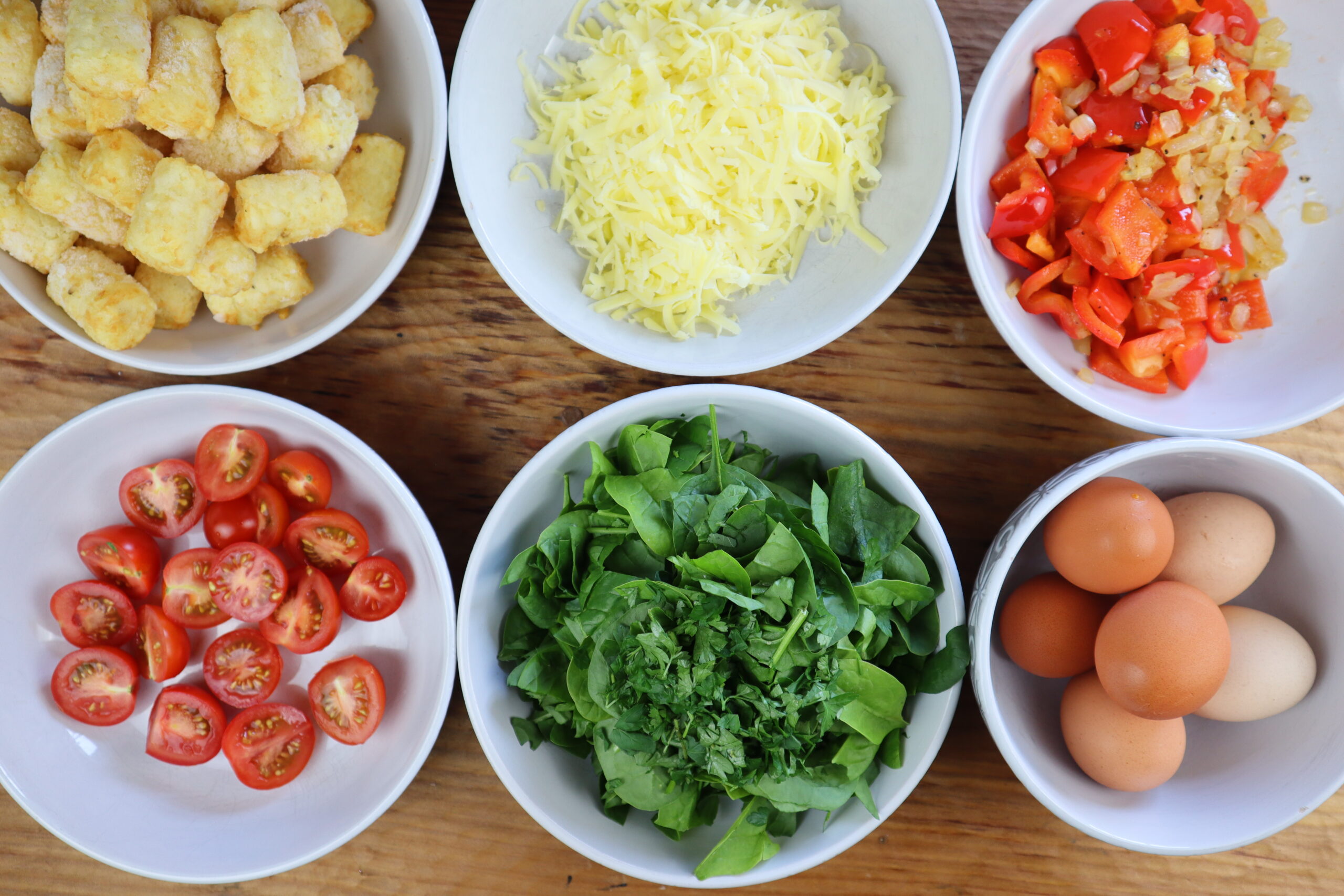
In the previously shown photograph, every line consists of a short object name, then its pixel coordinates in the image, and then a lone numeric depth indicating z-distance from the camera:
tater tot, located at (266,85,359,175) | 0.73
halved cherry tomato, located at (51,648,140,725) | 0.77
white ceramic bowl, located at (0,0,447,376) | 0.73
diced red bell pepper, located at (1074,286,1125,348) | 0.73
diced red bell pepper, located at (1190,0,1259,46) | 0.73
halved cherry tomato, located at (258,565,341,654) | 0.76
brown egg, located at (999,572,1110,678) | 0.73
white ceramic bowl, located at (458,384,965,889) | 0.72
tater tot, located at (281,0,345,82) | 0.72
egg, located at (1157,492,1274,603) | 0.73
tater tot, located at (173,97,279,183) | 0.73
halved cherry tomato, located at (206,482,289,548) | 0.77
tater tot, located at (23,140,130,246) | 0.72
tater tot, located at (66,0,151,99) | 0.69
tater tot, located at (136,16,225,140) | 0.71
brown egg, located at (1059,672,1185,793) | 0.72
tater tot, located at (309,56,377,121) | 0.74
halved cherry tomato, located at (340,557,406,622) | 0.76
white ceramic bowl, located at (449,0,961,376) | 0.73
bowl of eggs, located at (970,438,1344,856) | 0.71
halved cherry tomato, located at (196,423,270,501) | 0.75
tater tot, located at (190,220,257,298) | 0.73
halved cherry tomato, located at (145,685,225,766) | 0.77
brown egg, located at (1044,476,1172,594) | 0.71
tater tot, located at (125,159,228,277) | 0.71
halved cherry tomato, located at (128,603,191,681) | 0.76
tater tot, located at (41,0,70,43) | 0.72
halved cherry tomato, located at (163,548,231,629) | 0.77
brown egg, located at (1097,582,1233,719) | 0.70
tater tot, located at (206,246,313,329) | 0.74
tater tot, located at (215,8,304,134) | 0.71
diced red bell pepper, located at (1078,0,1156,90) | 0.72
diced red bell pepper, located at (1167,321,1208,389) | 0.74
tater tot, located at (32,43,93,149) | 0.72
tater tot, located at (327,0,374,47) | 0.74
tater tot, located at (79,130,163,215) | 0.72
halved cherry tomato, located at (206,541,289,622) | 0.75
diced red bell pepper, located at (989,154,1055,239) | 0.73
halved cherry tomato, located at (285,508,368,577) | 0.76
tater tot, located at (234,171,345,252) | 0.72
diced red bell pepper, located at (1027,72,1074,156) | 0.73
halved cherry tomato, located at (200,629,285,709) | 0.76
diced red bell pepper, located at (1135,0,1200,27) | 0.73
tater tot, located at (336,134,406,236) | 0.74
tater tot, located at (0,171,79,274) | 0.73
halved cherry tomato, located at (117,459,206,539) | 0.77
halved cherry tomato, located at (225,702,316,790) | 0.76
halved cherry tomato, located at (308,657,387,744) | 0.76
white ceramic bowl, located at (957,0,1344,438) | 0.72
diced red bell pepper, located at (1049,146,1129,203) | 0.72
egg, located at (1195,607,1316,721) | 0.73
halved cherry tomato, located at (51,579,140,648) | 0.77
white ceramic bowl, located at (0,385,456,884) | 0.75
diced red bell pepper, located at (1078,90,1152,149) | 0.73
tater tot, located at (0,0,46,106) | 0.72
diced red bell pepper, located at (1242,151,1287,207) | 0.74
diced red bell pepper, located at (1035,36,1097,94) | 0.73
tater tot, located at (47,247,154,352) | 0.73
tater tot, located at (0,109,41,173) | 0.74
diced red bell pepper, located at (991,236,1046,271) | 0.73
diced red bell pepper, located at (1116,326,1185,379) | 0.73
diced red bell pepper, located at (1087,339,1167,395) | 0.74
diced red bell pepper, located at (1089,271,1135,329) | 0.73
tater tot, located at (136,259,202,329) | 0.75
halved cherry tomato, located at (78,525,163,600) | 0.76
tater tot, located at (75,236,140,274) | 0.75
